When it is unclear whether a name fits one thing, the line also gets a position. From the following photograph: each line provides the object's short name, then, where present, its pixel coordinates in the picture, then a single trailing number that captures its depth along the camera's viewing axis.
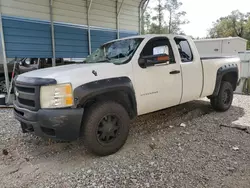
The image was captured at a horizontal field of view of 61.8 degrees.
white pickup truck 2.80
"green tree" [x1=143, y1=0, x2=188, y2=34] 22.28
